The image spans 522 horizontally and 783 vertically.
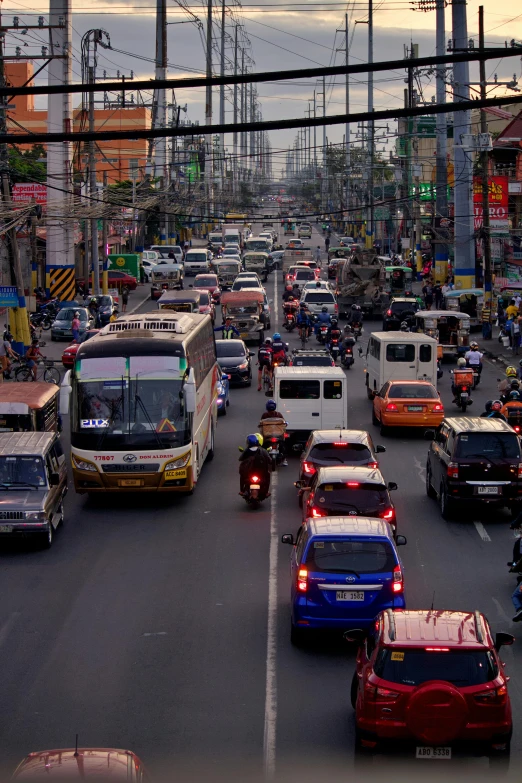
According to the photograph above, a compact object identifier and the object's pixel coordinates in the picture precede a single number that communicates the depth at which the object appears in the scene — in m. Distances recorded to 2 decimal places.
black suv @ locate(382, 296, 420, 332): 51.88
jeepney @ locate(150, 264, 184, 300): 71.75
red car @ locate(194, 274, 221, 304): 67.44
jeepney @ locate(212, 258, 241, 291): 74.44
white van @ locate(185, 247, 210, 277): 83.56
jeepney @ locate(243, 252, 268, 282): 84.06
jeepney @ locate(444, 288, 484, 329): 52.50
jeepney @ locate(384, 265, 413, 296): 67.07
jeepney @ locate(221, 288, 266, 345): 49.94
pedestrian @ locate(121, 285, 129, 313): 65.47
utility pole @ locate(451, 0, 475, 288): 53.75
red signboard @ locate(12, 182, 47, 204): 57.62
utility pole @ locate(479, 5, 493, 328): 51.88
